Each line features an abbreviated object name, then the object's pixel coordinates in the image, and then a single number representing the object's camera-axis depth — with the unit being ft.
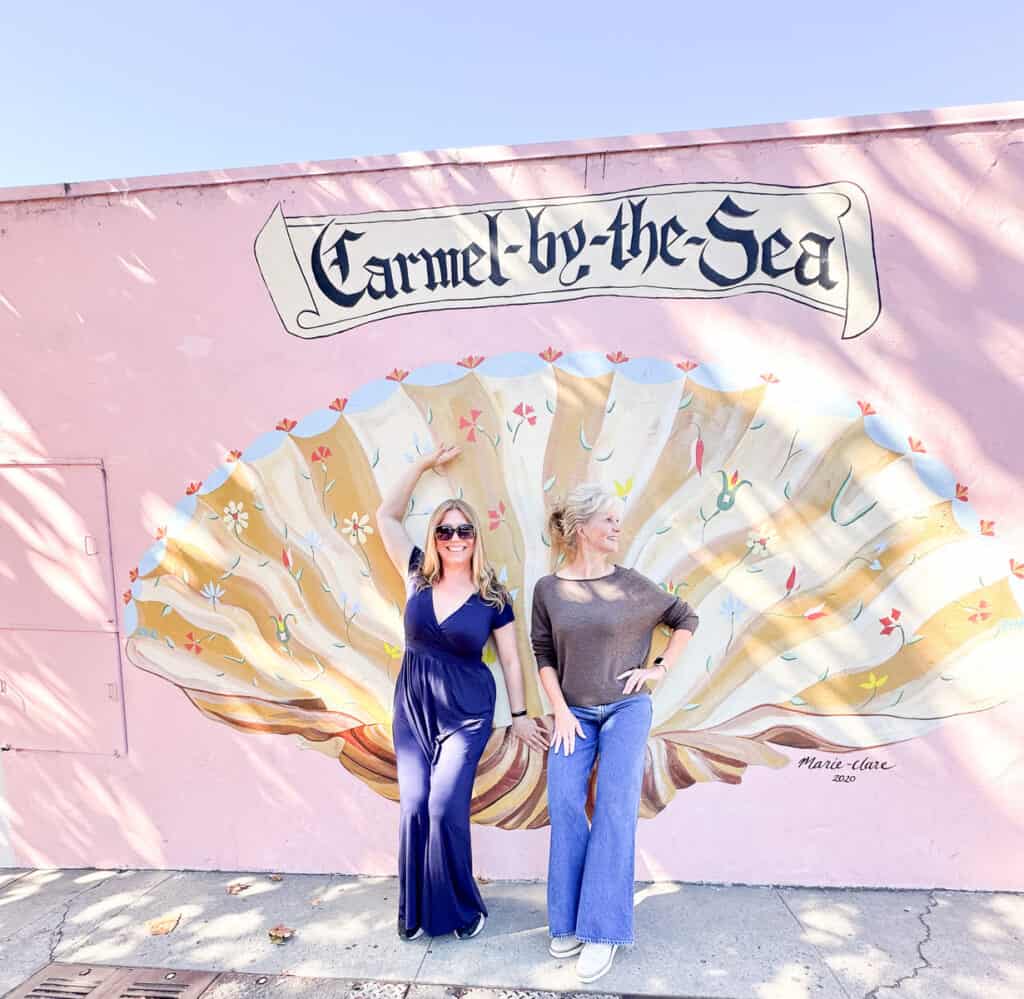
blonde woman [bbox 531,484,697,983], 8.19
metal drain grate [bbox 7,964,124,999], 8.00
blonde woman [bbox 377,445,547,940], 8.57
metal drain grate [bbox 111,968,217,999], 7.90
